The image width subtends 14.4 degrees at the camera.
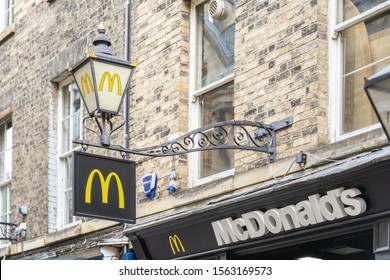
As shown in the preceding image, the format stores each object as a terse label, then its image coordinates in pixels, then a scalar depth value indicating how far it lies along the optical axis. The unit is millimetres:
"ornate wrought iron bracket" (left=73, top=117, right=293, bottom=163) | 13309
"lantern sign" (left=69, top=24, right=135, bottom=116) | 13284
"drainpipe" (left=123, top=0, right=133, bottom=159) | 17527
